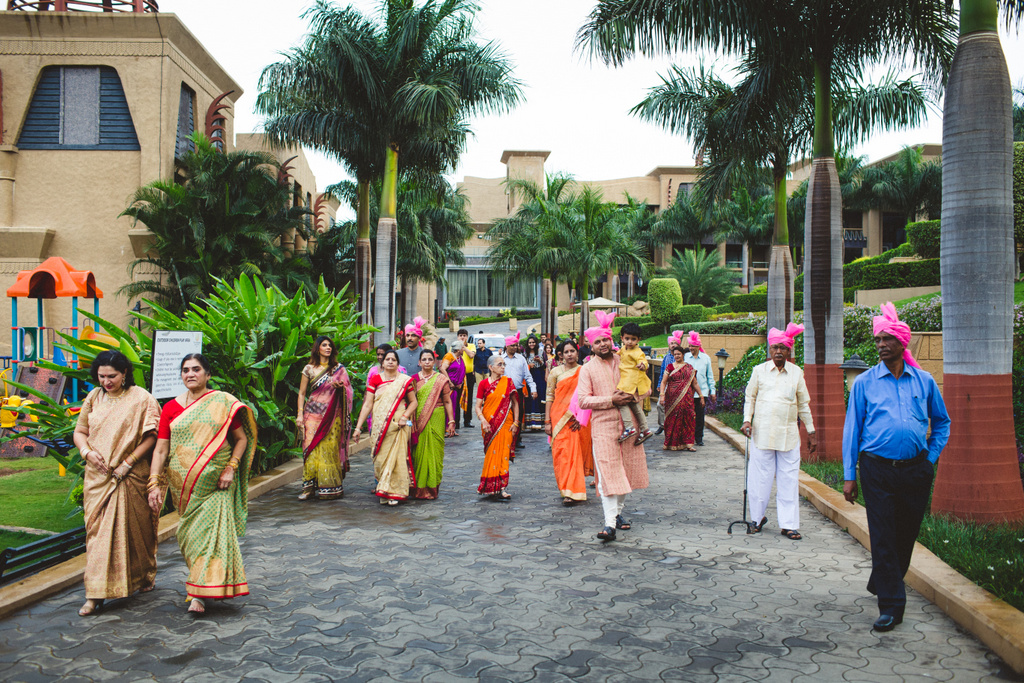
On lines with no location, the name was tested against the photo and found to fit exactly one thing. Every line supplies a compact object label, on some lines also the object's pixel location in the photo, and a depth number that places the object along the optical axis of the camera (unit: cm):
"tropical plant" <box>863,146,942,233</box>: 4756
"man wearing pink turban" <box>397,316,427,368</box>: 1085
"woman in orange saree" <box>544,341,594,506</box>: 857
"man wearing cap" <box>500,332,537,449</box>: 1230
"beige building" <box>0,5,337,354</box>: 2106
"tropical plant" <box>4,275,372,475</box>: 820
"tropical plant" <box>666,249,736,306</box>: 4412
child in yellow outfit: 722
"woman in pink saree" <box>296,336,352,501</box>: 873
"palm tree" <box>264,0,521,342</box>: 1852
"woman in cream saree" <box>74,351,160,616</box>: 509
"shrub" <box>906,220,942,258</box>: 2595
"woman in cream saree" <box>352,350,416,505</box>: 857
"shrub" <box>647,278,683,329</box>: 3919
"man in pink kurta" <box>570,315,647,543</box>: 701
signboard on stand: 722
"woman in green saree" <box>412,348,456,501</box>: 874
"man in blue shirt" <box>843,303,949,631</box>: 481
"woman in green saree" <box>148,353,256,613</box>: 505
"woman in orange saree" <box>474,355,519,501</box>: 872
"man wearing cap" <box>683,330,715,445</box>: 1316
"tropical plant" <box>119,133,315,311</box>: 1959
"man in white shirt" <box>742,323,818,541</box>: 709
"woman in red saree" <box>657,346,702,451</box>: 1272
